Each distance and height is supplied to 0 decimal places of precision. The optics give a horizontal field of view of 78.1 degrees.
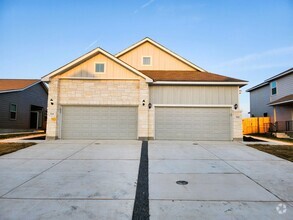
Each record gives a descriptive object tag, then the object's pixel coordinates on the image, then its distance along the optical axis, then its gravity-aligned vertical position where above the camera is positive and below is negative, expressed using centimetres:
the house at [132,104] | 1221 +102
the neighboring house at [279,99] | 1673 +215
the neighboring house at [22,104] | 1689 +141
